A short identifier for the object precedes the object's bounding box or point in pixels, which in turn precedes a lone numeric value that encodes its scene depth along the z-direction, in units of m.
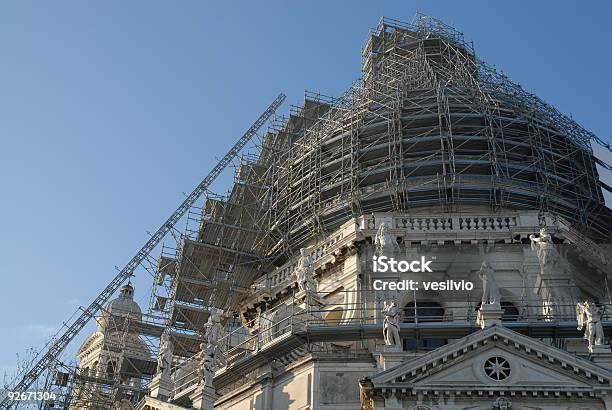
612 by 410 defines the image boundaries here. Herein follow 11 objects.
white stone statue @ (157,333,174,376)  44.94
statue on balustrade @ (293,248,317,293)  41.81
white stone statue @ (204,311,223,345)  42.28
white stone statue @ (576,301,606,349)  34.31
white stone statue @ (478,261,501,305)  35.97
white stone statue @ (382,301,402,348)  34.94
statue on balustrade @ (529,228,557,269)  40.88
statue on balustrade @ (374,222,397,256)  42.31
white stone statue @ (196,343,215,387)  39.62
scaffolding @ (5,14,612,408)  48.16
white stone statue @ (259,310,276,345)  42.46
